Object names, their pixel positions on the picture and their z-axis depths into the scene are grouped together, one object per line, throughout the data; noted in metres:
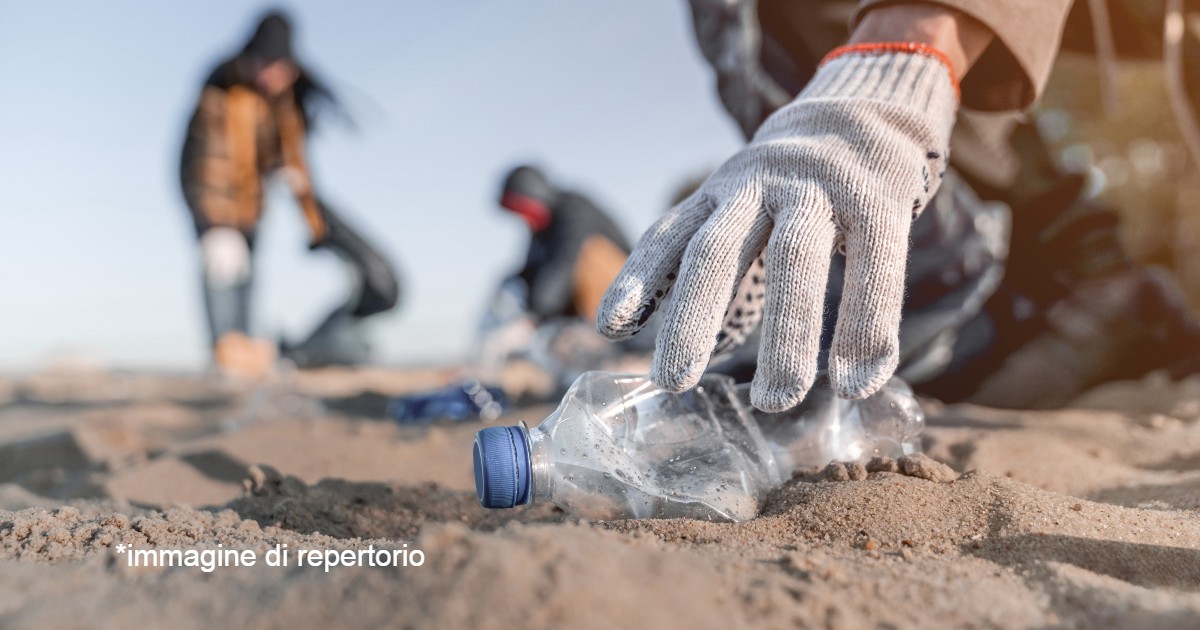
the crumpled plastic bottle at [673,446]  0.38
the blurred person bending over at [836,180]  0.36
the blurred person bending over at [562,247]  3.88
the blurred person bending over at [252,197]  4.12
